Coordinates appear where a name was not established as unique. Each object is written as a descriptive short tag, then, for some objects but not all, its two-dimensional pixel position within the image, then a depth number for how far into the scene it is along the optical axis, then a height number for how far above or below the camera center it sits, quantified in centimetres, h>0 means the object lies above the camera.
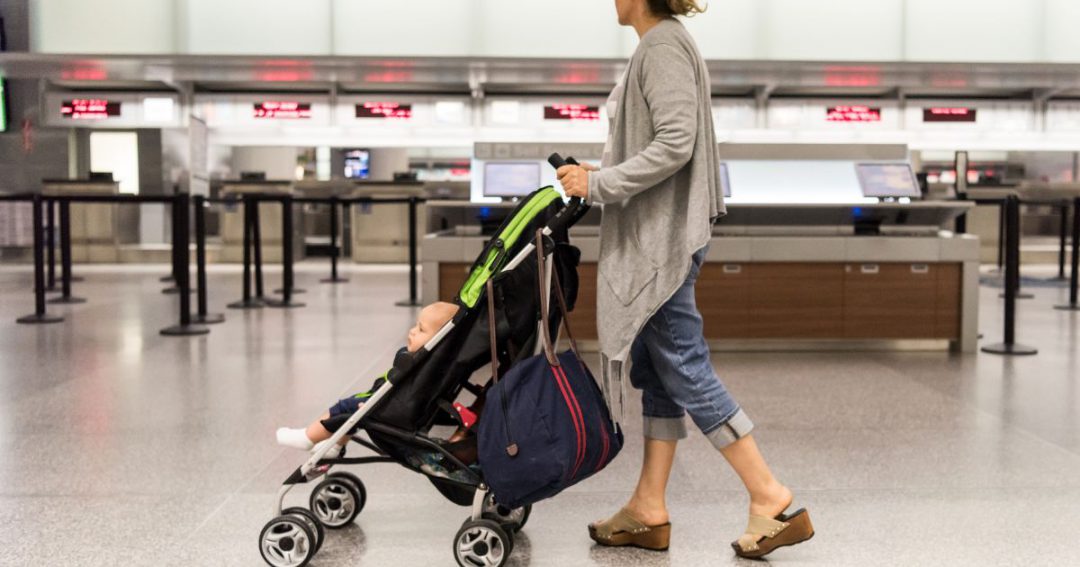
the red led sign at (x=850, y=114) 1581 +113
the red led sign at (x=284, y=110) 1586 +116
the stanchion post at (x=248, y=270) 932 -69
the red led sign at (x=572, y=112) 1576 +114
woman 253 -13
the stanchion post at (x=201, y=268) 777 -56
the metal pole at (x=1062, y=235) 1014 -43
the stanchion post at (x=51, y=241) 981 -50
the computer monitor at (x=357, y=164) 1720 +42
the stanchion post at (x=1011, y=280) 648 -52
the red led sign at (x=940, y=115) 1598 +113
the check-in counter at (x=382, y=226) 1534 -50
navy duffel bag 249 -55
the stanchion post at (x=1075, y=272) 907 -67
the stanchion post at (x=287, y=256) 950 -58
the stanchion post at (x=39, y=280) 814 -68
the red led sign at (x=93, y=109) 1597 +117
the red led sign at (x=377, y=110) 1581 +116
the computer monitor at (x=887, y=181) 667 +7
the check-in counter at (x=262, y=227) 1547 -52
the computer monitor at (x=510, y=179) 678 +8
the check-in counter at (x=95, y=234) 1555 -63
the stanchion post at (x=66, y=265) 981 -69
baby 277 -55
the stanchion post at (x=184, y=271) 744 -55
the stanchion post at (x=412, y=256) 965 -58
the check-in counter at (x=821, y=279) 644 -51
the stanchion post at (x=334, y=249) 1215 -66
